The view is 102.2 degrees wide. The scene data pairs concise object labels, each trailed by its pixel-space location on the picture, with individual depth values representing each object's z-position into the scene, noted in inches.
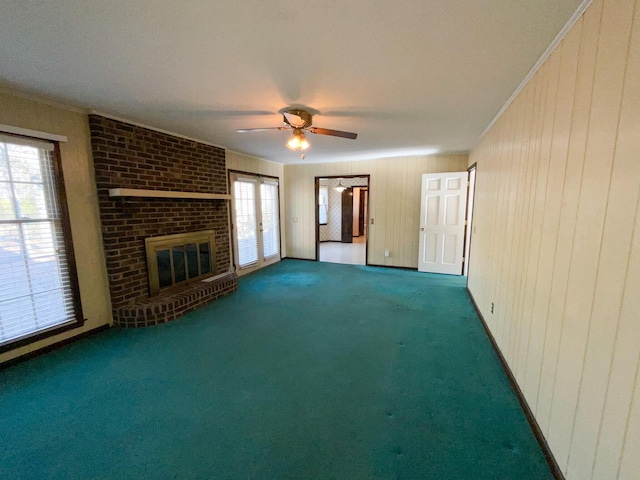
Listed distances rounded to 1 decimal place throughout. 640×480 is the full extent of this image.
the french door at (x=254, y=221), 192.1
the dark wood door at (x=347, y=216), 354.9
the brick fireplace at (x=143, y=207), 112.2
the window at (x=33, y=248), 87.7
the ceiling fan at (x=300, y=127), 98.3
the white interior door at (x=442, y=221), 184.2
